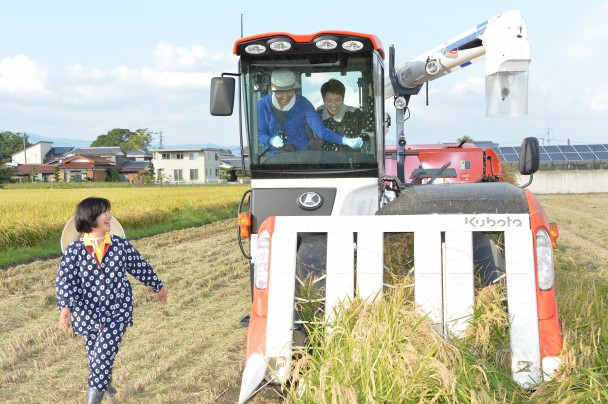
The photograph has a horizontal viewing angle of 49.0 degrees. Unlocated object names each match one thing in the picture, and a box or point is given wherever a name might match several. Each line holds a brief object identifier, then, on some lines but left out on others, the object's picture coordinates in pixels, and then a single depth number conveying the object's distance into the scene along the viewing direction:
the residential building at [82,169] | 76.69
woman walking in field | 4.11
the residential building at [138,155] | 96.75
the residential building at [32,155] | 100.12
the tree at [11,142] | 101.31
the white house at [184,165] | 78.19
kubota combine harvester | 3.74
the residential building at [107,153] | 88.50
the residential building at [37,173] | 75.75
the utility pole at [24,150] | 93.11
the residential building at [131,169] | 83.57
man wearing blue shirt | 5.64
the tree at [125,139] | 105.75
